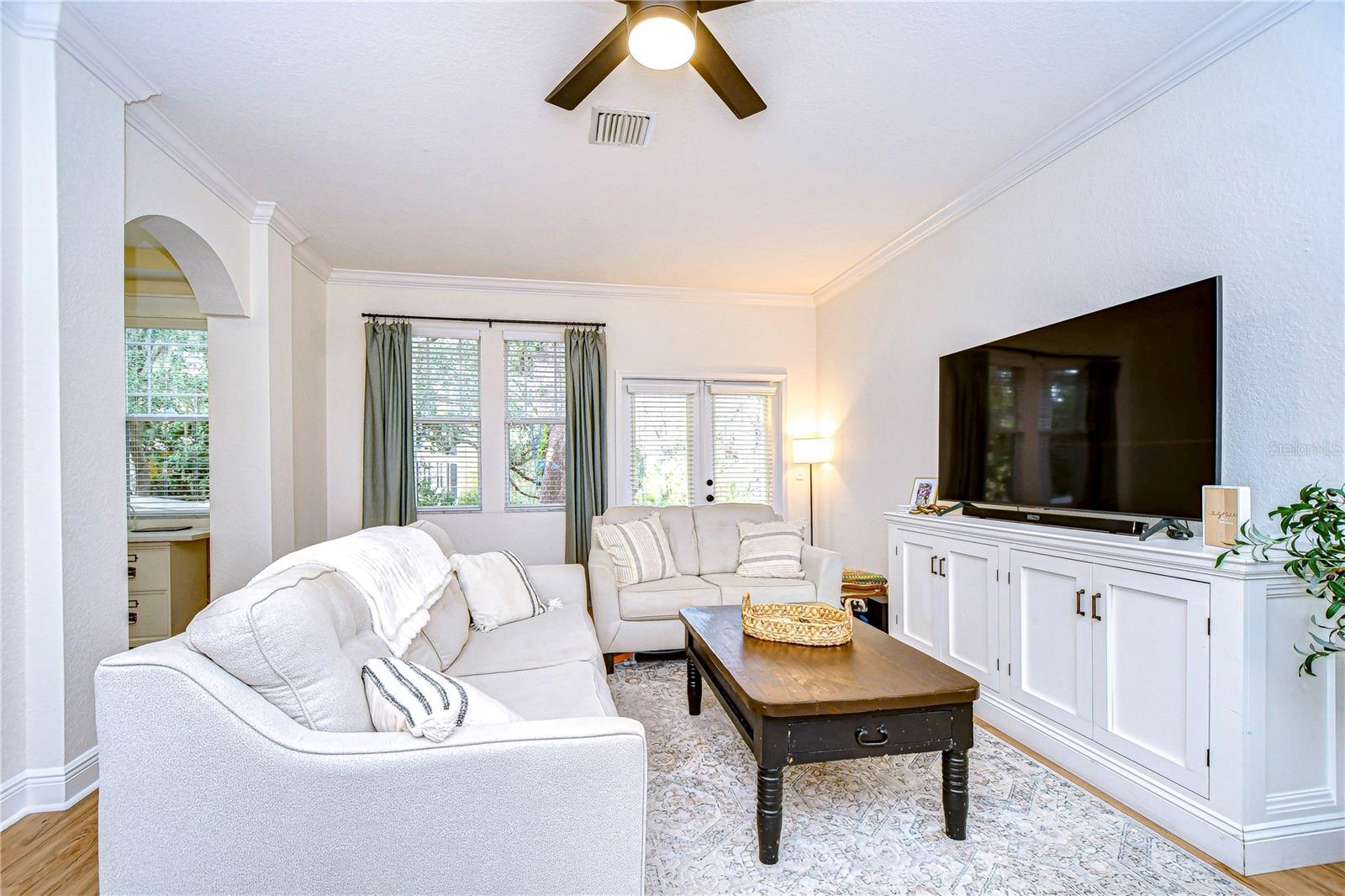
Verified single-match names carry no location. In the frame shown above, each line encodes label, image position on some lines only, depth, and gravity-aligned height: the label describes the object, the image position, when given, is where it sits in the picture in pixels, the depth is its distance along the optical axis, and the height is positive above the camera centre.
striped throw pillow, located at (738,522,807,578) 4.07 -0.71
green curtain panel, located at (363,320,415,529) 4.91 +0.13
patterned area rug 1.79 -1.24
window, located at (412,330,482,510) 5.18 +0.18
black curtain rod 5.19 +1.00
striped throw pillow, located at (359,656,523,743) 1.36 -0.59
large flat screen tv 2.13 +0.11
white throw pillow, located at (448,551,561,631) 2.95 -0.71
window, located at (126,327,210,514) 4.39 +0.17
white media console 1.82 -0.82
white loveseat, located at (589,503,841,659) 3.67 -0.88
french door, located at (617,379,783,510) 5.52 -0.01
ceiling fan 1.85 +1.22
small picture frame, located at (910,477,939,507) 3.76 -0.31
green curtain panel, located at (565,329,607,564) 5.22 +0.04
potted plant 1.64 -0.31
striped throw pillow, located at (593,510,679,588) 3.94 -0.69
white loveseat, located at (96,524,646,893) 1.28 -0.72
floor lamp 5.40 -0.08
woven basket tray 2.41 -0.73
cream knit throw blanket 1.95 -0.45
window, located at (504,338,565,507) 5.33 +0.18
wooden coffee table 1.86 -0.83
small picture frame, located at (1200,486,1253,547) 1.89 -0.22
